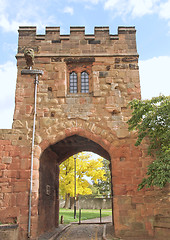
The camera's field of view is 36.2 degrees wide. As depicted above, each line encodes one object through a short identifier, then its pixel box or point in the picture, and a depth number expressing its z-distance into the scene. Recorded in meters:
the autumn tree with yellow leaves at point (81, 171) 23.48
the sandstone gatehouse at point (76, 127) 9.69
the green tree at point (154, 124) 8.68
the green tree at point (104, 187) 44.94
